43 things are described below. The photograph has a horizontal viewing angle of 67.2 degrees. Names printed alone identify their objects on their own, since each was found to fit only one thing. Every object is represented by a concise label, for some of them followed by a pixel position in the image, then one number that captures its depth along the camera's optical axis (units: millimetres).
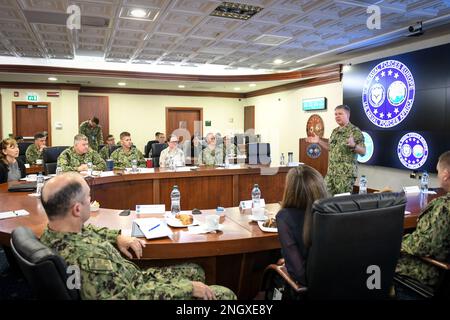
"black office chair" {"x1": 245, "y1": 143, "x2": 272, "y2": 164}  6008
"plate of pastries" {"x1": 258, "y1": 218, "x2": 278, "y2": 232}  2086
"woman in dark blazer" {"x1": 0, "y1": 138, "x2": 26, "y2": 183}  3777
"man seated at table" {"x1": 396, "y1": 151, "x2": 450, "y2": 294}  1855
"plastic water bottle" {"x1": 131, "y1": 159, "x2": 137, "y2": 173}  4614
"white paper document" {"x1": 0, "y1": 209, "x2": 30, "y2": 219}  2293
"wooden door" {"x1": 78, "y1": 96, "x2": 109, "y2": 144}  9141
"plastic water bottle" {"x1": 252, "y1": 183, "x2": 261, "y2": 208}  2666
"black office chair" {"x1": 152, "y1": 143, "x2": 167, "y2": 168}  5964
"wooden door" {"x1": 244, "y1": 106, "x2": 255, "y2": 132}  10570
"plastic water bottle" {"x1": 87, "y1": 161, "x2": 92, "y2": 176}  4074
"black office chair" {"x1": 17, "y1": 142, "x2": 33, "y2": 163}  6036
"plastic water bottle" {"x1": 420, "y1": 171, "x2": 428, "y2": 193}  3381
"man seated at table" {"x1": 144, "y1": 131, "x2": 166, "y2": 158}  7950
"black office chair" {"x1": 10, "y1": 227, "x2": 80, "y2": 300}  1098
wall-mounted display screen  4656
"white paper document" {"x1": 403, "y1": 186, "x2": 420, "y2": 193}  3445
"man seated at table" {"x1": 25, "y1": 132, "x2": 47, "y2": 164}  5875
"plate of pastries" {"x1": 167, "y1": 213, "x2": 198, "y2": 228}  2156
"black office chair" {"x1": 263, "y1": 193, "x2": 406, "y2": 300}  1420
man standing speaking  4105
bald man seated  1309
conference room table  1884
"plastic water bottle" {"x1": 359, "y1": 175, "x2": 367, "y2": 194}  3264
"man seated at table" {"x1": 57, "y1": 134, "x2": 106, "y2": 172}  4133
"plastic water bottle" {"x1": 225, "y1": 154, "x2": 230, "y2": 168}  5270
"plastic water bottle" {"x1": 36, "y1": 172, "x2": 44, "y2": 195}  3059
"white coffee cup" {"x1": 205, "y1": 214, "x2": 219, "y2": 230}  2059
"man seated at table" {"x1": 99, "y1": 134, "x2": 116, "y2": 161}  6604
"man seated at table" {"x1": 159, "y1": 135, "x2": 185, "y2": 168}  5422
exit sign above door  8406
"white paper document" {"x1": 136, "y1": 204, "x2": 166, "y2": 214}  2507
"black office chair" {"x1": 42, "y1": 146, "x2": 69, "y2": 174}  4449
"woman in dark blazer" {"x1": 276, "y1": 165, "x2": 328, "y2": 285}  1633
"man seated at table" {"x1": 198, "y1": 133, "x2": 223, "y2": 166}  5605
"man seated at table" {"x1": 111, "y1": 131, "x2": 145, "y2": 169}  5152
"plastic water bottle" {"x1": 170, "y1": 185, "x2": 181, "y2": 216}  2504
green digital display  7316
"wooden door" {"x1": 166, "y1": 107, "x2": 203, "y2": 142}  10117
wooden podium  7324
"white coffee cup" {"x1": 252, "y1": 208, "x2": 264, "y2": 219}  2303
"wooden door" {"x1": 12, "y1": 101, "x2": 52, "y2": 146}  8461
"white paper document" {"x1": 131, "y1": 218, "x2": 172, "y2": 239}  1951
